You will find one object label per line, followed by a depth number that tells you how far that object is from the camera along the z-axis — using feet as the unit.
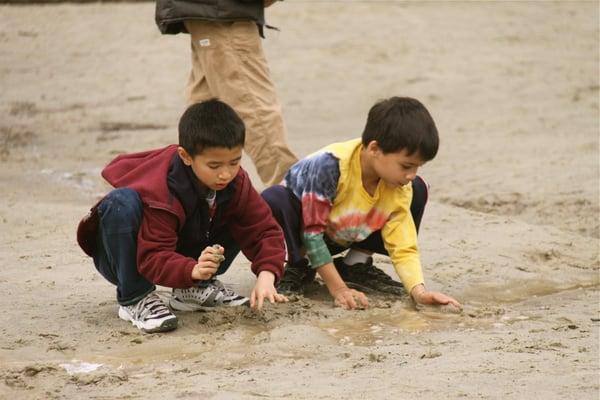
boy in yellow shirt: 28.09
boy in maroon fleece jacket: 25.38
